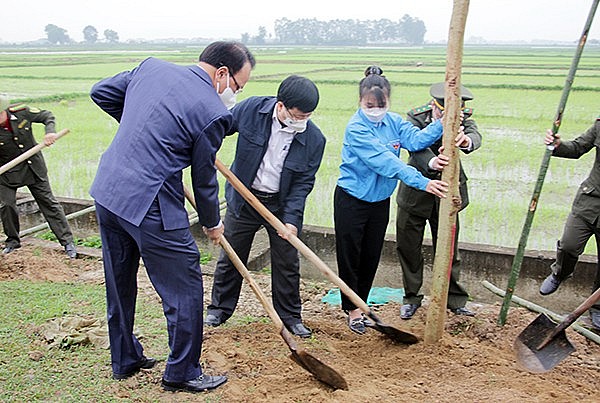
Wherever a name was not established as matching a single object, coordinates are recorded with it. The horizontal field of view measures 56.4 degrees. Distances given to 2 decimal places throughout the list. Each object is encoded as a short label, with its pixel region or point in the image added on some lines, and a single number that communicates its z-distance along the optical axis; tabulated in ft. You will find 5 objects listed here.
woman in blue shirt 11.79
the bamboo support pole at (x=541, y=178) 11.10
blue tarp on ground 15.94
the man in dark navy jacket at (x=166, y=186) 8.63
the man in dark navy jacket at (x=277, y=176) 11.58
